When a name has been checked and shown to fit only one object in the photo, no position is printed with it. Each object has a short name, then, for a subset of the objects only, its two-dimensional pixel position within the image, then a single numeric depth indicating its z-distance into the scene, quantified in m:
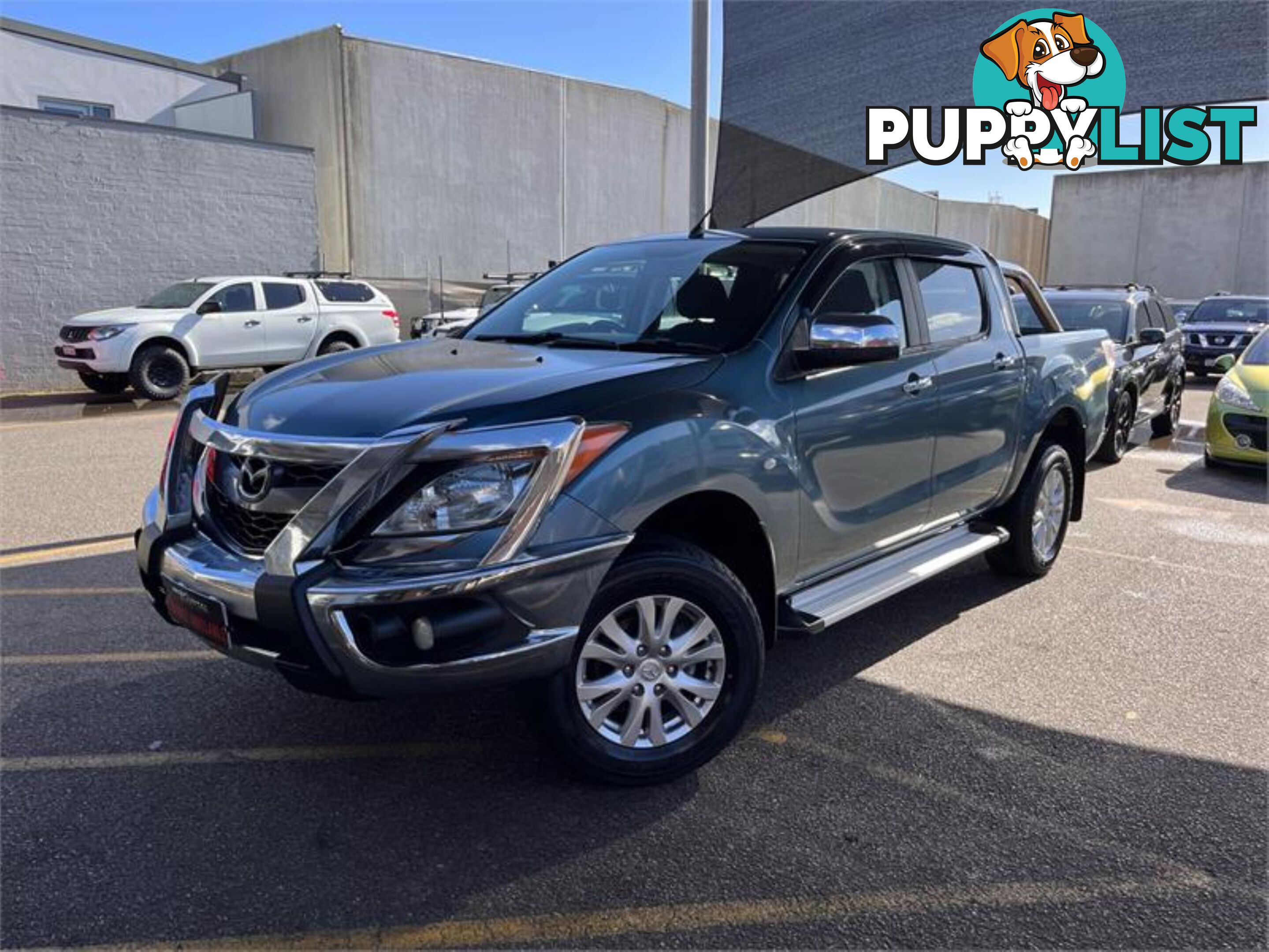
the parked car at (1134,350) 9.64
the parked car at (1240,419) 8.56
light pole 9.08
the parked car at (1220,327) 17.64
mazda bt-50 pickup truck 2.71
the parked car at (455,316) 19.23
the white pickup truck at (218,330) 14.08
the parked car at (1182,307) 23.21
